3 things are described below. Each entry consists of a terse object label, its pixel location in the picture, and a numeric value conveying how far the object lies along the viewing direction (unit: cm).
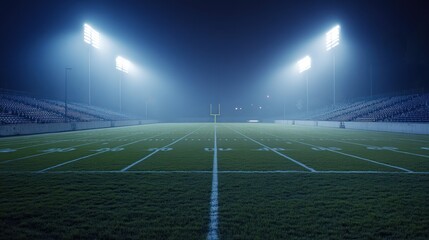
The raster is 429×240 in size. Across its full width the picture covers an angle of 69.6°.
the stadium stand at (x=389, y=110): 3462
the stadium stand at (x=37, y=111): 3231
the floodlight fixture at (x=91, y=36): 5047
